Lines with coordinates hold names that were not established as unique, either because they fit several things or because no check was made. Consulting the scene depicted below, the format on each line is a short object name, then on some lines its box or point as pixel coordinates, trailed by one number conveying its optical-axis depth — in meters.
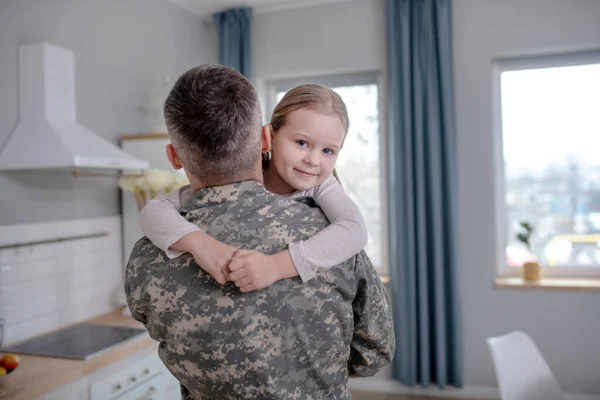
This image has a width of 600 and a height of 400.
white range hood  2.33
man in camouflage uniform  0.90
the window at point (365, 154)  3.97
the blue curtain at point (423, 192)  3.54
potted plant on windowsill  3.48
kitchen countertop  1.82
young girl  0.88
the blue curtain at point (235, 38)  4.05
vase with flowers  2.79
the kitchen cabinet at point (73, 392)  1.90
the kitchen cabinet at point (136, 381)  2.15
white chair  2.03
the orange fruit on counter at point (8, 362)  1.91
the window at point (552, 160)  3.55
